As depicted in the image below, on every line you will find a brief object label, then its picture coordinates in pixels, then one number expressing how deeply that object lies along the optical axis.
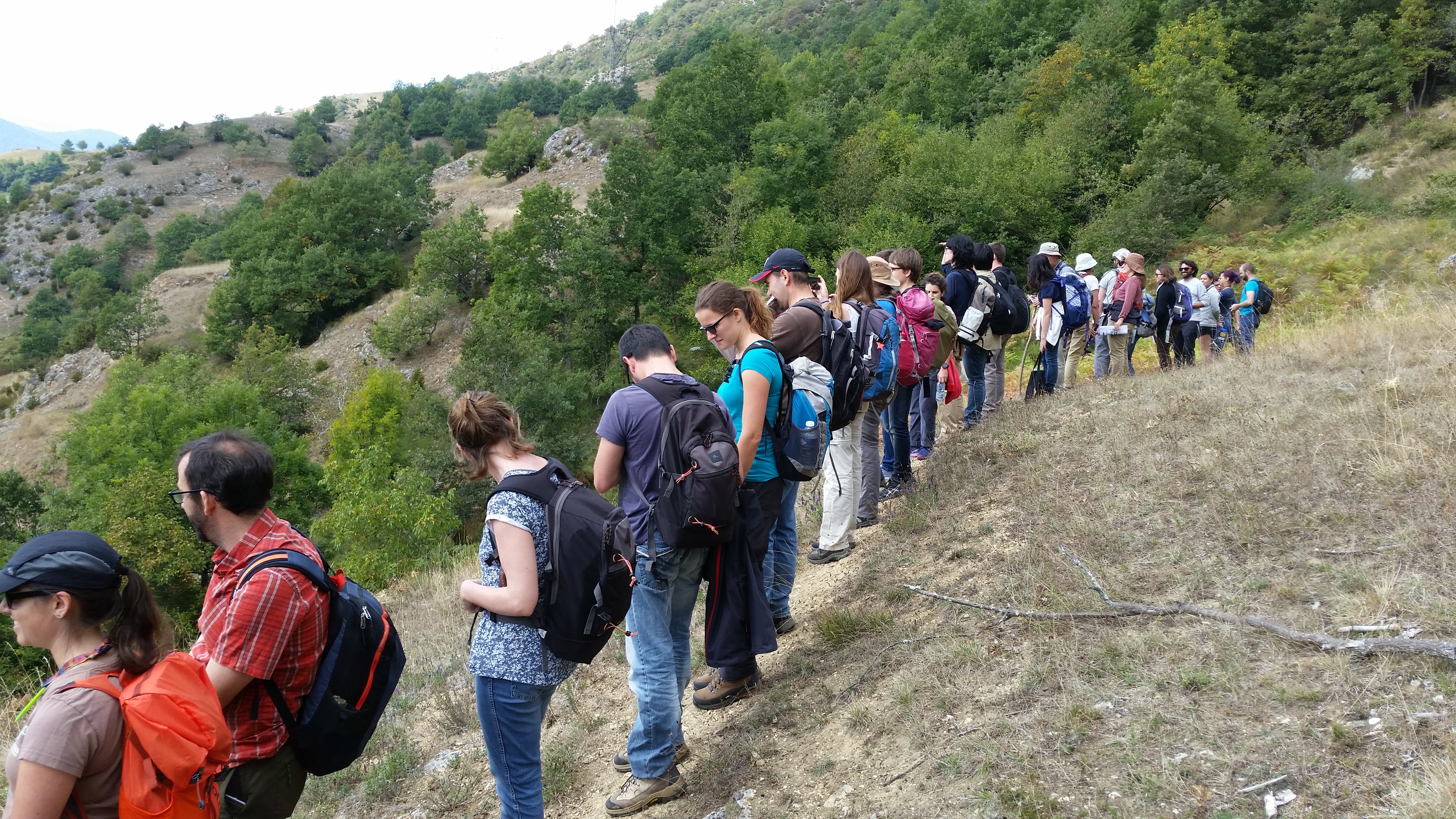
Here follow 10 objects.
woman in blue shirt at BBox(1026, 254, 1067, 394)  8.30
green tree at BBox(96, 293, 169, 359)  54.59
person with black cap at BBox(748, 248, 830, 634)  4.35
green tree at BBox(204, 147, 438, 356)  53.38
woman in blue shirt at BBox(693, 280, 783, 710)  3.54
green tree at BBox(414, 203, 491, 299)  46.81
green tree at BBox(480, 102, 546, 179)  65.50
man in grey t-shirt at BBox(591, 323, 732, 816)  3.19
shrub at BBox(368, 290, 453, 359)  44.72
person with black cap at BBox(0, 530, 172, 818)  1.72
